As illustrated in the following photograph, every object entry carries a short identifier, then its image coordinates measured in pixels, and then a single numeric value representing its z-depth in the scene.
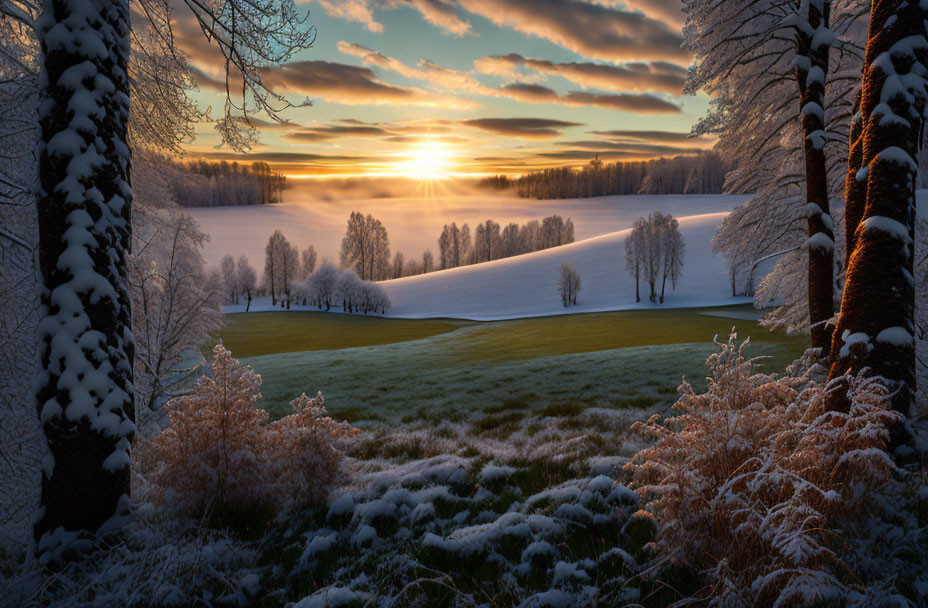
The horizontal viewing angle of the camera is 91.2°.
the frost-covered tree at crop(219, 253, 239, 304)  91.31
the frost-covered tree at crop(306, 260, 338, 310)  76.69
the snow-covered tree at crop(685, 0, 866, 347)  8.74
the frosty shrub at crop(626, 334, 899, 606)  2.75
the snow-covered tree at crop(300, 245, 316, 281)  111.81
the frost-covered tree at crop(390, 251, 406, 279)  140.75
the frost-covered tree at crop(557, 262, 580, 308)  69.50
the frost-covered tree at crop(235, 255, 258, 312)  90.50
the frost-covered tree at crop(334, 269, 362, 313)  73.75
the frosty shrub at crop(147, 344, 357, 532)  4.74
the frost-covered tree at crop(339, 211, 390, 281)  101.62
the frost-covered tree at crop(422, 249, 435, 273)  149.88
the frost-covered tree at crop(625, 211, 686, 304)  67.25
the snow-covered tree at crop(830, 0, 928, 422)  4.67
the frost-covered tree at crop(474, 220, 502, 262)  131.50
